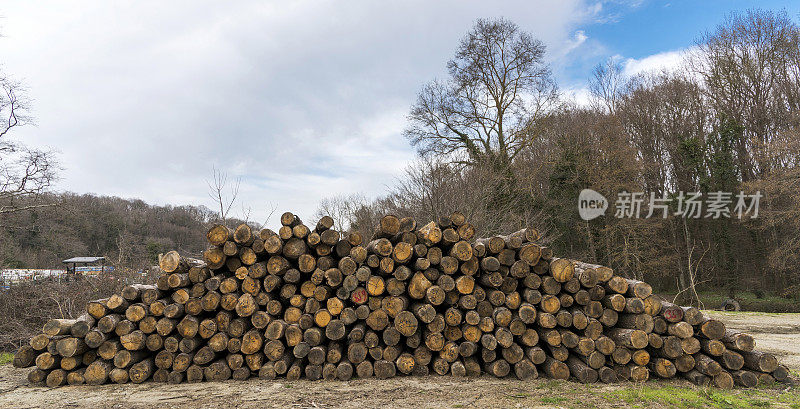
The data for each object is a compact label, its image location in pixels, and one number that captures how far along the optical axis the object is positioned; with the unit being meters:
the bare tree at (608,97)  27.83
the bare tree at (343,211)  27.87
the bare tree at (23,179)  15.00
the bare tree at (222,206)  13.59
